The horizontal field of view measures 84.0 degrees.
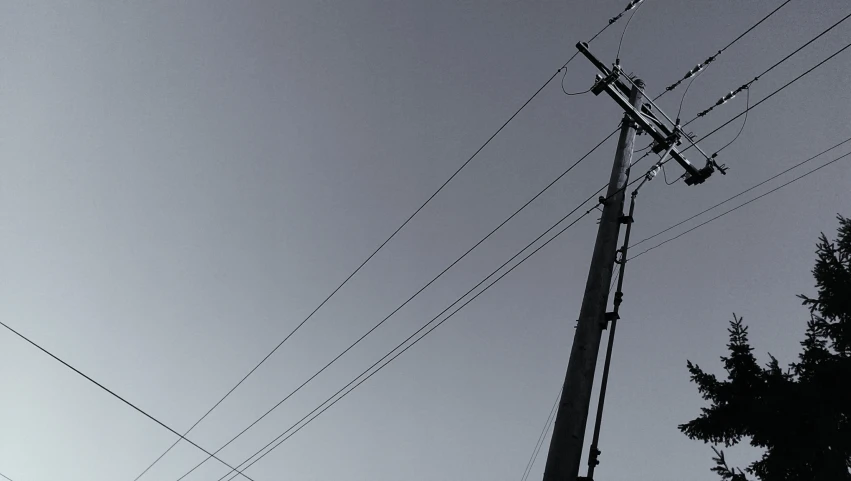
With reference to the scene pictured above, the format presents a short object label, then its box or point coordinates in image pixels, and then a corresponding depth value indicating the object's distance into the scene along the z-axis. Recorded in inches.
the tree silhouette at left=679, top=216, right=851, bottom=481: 336.5
